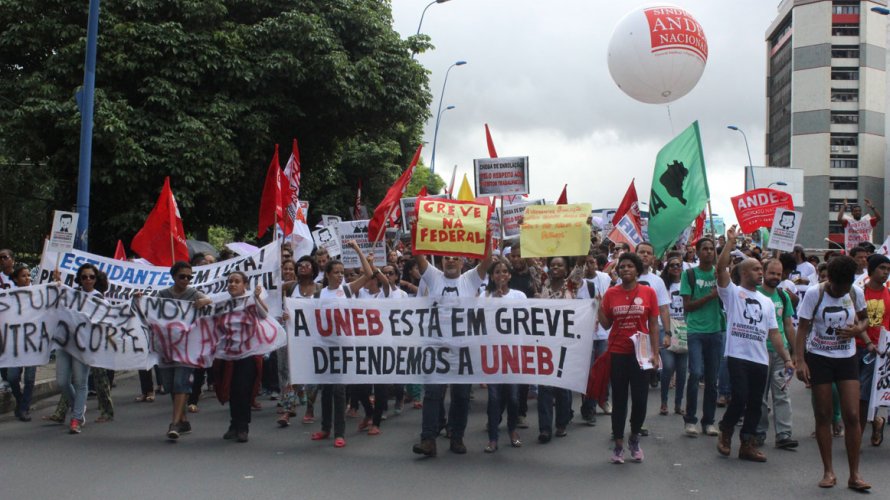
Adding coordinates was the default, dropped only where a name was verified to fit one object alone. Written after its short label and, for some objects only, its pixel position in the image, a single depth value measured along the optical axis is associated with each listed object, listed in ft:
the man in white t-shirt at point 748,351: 26.43
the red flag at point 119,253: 44.24
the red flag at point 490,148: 41.29
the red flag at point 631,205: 54.74
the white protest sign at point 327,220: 51.68
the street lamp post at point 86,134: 45.14
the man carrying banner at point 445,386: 26.76
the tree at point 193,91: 62.34
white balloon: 40.04
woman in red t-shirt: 25.86
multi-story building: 301.63
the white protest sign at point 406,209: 56.44
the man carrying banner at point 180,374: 29.32
